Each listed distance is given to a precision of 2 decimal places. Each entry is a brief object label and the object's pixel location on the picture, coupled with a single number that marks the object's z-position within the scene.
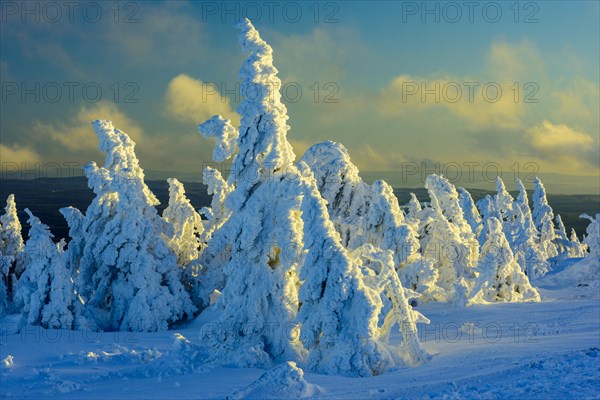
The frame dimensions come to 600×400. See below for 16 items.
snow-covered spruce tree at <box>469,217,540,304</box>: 30.95
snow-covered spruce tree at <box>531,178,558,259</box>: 71.00
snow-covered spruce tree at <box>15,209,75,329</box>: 28.23
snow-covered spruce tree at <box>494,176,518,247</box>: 64.56
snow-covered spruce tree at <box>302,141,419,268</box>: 31.81
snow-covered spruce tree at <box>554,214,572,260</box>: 71.38
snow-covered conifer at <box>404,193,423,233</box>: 37.35
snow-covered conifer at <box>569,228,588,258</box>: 74.79
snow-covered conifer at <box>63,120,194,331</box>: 31.33
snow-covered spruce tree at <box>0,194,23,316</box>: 41.78
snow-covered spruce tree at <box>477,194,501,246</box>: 61.81
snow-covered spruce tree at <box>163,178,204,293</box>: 37.03
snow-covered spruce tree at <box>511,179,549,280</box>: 52.53
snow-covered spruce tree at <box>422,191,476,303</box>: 35.38
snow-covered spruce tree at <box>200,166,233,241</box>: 38.06
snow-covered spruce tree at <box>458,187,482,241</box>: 55.66
